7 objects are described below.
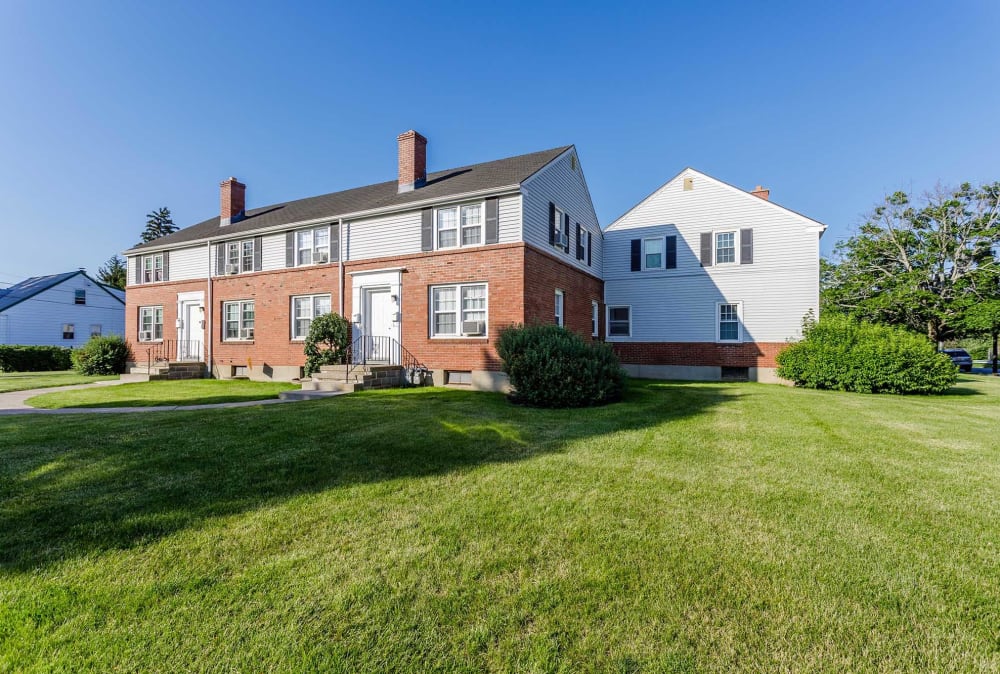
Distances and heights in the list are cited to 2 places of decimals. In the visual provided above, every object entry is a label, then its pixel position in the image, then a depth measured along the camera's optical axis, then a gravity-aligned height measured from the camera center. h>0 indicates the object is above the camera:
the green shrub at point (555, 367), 8.69 -0.49
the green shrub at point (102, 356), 17.92 -0.40
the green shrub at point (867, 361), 11.98 -0.54
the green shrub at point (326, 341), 13.35 +0.12
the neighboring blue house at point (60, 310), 27.17 +2.42
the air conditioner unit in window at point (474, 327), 12.11 +0.48
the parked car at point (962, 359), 25.55 -1.04
